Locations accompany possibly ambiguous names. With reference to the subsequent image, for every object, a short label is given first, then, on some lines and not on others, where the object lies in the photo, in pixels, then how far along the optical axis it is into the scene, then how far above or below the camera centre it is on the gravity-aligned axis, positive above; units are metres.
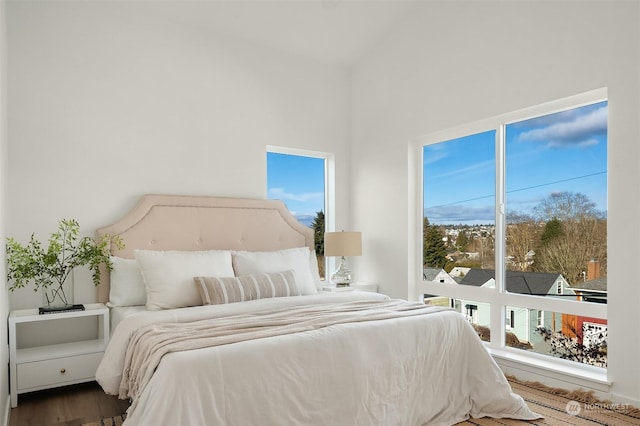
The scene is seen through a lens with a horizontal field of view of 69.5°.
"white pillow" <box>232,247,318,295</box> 3.58 -0.43
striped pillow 3.10 -0.54
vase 3.35 -0.61
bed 1.93 -0.65
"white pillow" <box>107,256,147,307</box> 3.35 -0.55
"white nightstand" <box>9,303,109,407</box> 2.86 -0.96
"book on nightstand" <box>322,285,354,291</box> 4.22 -0.73
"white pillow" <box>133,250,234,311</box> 3.12 -0.44
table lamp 4.34 -0.35
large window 3.06 -0.12
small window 4.63 +0.27
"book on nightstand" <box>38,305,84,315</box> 3.04 -0.66
